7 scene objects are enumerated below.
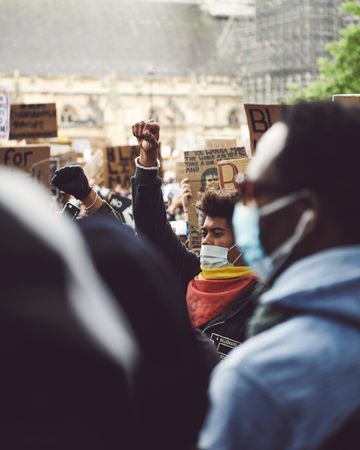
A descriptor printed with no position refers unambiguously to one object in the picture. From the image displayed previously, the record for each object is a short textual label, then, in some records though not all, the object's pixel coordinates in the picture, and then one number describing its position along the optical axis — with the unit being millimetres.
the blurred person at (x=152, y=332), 1115
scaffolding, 44812
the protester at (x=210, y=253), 3059
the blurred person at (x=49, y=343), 931
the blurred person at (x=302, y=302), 1365
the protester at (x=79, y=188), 4395
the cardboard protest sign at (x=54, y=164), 11458
